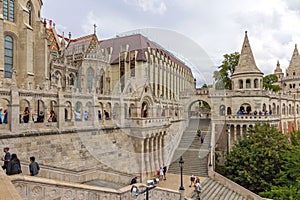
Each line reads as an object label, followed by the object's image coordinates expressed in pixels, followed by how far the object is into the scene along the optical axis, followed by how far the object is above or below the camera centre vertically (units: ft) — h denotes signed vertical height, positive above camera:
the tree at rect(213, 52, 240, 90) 126.62 +20.48
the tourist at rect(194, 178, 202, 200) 53.39 -18.15
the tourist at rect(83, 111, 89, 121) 51.44 -1.66
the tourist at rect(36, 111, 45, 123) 43.55 -1.76
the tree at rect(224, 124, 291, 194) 66.74 -15.29
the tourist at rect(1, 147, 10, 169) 28.74 -6.12
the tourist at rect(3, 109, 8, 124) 41.16 -1.69
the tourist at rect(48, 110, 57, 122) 44.96 -1.59
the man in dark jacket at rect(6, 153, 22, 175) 25.72 -6.21
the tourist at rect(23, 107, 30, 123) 41.61 -1.23
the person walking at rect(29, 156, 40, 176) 29.50 -7.33
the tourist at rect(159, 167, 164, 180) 63.60 -17.38
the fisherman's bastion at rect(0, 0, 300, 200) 38.42 -2.06
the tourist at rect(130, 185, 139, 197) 29.01 -10.27
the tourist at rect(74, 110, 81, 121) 49.86 -1.80
